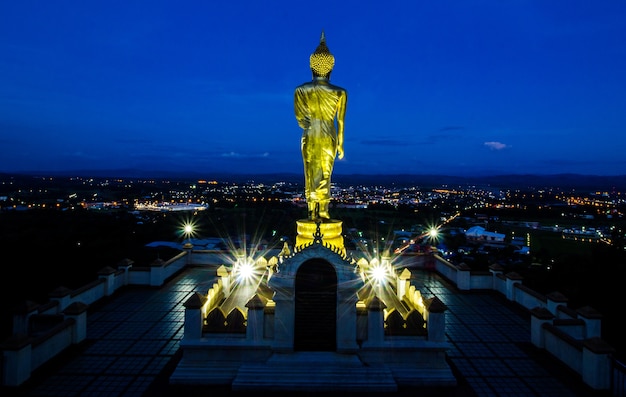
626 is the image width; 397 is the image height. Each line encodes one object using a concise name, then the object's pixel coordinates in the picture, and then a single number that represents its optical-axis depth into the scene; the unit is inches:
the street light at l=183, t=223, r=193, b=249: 683.4
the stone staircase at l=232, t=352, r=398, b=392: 292.8
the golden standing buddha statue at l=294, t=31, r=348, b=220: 468.1
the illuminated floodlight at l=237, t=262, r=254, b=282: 478.6
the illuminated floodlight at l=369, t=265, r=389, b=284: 438.8
